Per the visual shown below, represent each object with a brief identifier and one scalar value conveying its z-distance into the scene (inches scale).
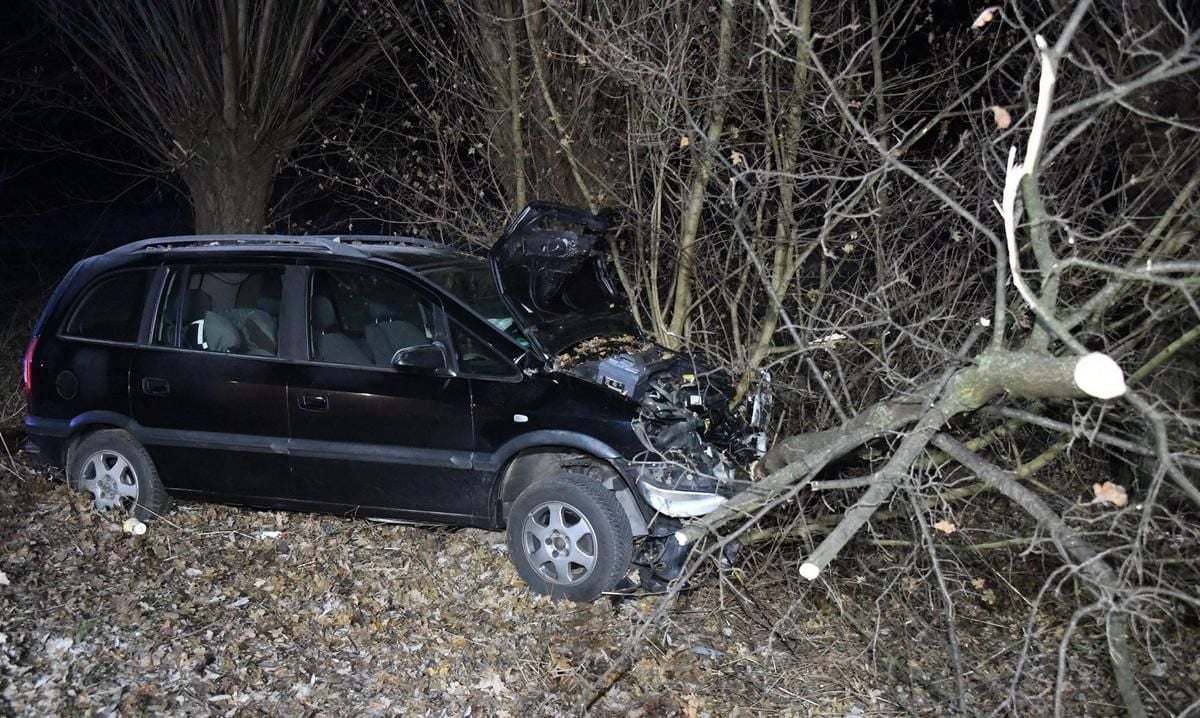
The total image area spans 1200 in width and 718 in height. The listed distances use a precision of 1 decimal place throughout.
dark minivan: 224.8
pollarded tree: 418.0
